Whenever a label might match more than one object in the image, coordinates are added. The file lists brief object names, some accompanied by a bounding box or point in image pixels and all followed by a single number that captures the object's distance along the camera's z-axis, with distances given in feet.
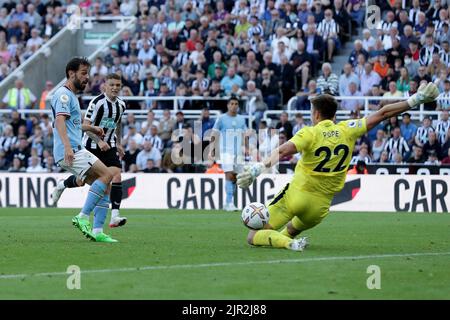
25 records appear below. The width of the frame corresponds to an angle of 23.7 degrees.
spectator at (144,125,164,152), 88.17
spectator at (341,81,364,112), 85.51
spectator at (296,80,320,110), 85.01
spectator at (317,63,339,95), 84.12
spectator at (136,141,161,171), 87.20
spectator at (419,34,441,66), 84.33
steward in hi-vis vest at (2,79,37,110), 102.47
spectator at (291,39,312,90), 88.84
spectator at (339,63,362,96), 86.38
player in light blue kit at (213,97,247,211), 71.51
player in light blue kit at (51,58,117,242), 42.45
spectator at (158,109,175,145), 88.89
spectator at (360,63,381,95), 85.56
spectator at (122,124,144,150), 89.28
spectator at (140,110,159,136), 89.71
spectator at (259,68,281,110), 89.56
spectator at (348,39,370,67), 86.99
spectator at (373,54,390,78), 85.40
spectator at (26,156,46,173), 91.58
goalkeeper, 38.22
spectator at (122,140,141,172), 88.33
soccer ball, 39.32
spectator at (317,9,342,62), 91.61
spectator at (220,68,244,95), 90.48
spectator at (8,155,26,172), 91.45
